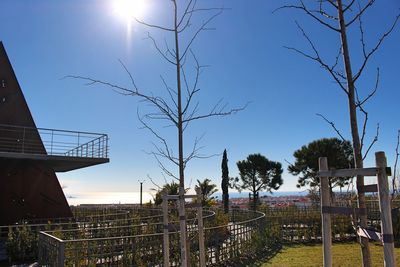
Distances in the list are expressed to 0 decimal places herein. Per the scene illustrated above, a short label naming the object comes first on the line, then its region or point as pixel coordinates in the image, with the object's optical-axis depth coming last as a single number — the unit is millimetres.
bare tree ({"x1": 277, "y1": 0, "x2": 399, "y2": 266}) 3771
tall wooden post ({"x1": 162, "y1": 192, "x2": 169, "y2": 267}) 5676
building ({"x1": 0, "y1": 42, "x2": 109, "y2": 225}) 17906
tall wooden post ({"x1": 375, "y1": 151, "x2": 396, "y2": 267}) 3082
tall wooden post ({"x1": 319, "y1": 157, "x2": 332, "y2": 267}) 3703
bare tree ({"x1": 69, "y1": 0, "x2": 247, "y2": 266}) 5188
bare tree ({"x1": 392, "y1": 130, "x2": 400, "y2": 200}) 3566
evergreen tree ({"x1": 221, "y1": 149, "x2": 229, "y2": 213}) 36809
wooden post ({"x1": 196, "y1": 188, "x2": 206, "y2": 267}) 5674
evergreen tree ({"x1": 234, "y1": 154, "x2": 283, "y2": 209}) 41875
